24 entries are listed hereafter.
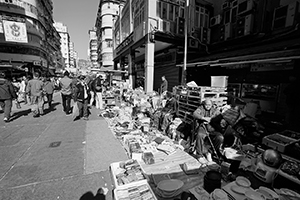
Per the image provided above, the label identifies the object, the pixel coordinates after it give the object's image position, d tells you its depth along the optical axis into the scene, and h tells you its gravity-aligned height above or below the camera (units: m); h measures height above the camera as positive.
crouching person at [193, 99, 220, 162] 3.42 -1.08
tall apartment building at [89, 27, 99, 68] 77.44 +19.73
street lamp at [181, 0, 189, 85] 7.90 +0.58
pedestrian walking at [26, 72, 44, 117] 6.45 -0.66
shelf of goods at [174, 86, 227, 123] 4.45 -0.53
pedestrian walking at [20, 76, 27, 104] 11.70 -0.34
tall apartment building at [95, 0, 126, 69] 36.41 +15.52
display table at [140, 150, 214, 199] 2.33 -1.74
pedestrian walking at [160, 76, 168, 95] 9.00 -0.25
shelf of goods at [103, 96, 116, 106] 9.51 -1.34
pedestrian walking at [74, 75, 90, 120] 6.09 -0.74
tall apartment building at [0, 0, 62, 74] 21.94 +8.48
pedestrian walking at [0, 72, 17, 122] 5.62 -0.62
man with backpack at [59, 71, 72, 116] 7.09 -0.33
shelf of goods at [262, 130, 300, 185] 2.19 -1.31
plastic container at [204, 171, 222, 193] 2.03 -1.51
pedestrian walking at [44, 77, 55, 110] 8.09 -0.45
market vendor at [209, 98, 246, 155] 3.33 -1.17
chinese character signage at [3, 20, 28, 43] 21.06 +8.02
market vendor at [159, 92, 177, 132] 5.17 -1.27
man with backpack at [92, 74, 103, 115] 8.42 -0.57
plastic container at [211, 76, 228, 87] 4.72 +0.07
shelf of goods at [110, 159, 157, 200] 1.86 -1.58
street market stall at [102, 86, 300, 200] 1.88 -1.63
